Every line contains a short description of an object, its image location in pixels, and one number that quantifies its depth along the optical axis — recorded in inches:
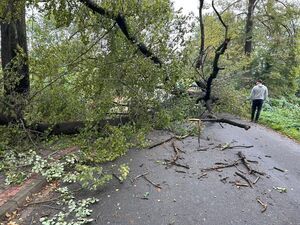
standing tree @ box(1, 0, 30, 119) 174.9
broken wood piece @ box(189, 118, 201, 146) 187.8
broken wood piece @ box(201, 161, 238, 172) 170.0
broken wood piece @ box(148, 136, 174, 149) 196.8
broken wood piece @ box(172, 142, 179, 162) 179.0
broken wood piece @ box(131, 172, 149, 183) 151.1
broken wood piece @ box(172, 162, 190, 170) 170.8
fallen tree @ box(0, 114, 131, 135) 183.0
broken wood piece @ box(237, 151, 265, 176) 170.3
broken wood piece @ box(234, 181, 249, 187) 152.7
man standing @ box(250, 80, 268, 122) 324.9
